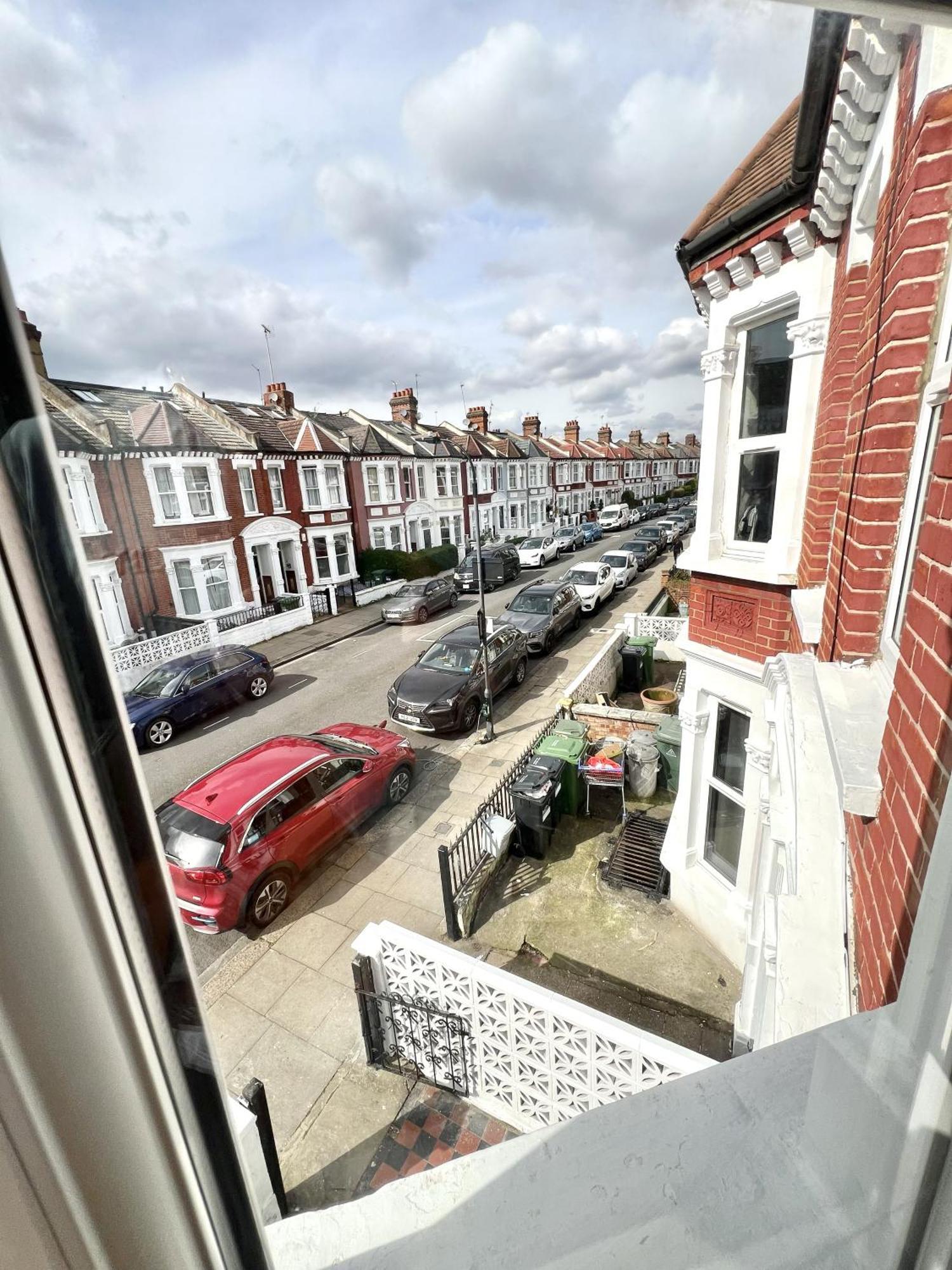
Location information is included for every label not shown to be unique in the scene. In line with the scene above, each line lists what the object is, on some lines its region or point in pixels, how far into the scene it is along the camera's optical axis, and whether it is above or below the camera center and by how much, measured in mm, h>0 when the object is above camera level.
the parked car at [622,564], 16297 -2945
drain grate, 4656 -3478
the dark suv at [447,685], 6828 -2690
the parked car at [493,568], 13781 -2492
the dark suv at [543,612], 10258 -2781
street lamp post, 6304 -2710
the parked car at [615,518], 28312 -2622
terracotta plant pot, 8086 -3467
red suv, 3162 -2328
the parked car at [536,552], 19219 -2831
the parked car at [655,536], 22250 -2958
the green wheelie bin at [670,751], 5875 -3067
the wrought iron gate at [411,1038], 3113 -3237
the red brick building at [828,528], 1103 -264
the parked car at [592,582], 13188 -2809
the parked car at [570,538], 21812 -2788
